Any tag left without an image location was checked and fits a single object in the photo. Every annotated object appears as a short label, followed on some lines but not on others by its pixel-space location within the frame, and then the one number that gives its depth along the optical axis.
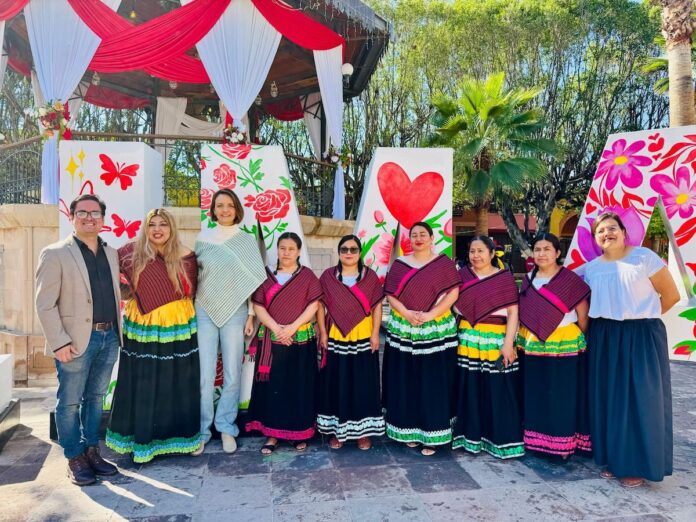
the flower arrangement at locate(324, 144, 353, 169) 7.68
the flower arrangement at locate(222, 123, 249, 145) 5.89
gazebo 6.23
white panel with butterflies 3.53
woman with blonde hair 2.90
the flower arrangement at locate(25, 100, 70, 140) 5.70
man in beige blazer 2.58
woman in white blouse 2.74
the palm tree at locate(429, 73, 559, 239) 9.95
